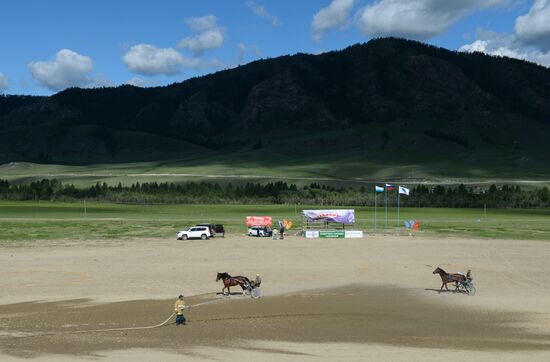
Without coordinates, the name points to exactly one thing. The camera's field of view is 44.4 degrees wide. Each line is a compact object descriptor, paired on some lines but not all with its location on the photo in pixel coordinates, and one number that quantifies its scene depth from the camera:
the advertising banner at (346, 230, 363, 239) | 63.50
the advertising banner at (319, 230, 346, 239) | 63.84
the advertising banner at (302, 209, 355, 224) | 71.75
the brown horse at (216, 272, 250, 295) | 30.86
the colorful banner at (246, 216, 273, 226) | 68.06
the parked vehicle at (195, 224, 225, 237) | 61.38
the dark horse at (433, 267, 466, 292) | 32.19
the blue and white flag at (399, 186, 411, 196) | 70.16
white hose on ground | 23.98
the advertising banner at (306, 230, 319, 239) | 64.12
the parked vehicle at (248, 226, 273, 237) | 62.78
